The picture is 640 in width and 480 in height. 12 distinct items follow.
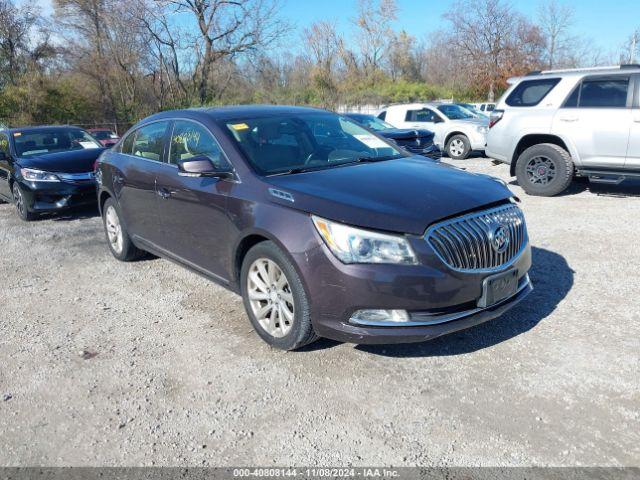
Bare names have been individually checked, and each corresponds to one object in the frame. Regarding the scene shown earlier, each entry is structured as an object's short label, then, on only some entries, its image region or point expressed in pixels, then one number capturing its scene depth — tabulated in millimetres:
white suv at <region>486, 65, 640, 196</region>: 7672
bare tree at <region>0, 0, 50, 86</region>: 28844
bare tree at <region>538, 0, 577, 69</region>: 41281
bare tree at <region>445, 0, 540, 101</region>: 36031
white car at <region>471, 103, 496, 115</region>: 29688
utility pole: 41084
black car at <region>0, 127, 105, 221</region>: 8102
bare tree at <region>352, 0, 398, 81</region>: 46438
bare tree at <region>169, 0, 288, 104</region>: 31312
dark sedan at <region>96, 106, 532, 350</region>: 3051
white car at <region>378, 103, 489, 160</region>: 14164
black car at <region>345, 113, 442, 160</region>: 11133
